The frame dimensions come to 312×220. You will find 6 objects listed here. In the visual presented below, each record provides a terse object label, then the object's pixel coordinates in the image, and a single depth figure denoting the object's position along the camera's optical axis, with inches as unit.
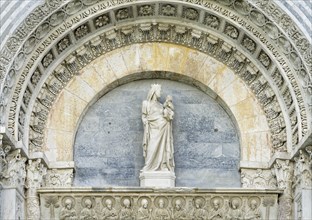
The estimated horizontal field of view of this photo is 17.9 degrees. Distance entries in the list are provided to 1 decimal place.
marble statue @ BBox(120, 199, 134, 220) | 617.9
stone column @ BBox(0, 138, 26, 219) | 585.7
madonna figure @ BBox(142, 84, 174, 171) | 625.0
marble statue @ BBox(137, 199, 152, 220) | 618.5
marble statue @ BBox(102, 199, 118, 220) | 618.2
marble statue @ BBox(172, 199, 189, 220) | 619.2
